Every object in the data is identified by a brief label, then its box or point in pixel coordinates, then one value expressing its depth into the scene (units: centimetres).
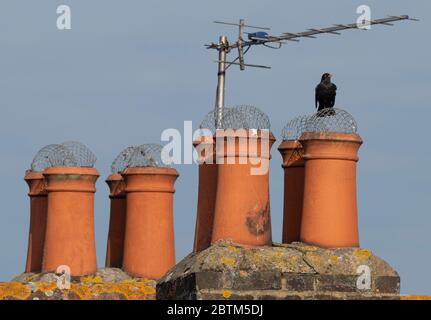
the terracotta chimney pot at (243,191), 2641
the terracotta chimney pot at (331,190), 2589
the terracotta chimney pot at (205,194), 2798
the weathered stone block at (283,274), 2477
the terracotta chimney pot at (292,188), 2778
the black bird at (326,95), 2670
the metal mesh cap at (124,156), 3481
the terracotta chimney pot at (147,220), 3378
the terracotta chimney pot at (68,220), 3353
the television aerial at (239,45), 3097
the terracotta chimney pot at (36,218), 3656
